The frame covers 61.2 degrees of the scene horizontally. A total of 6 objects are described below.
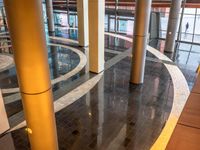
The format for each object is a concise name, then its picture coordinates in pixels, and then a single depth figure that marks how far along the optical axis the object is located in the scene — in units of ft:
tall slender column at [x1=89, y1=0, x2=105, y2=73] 20.47
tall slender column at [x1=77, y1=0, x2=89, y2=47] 29.11
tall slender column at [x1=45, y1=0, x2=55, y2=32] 39.04
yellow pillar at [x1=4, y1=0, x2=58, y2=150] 6.88
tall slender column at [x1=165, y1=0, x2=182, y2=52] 26.98
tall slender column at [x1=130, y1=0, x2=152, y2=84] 16.89
